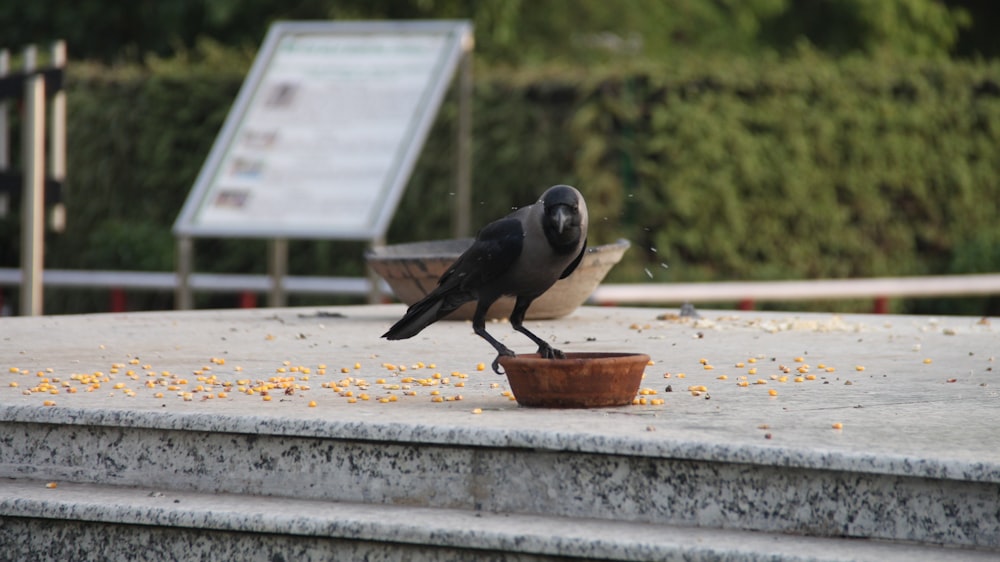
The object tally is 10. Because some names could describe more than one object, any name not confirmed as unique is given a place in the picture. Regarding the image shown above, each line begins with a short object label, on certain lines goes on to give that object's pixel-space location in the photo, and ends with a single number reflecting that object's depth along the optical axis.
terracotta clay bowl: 8.51
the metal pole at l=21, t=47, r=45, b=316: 18.05
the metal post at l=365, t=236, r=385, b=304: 19.36
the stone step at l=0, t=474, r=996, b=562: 6.91
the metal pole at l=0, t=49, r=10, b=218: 18.81
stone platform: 7.05
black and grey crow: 8.75
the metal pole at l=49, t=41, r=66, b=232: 18.75
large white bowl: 14.07
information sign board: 18.23
